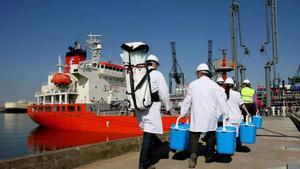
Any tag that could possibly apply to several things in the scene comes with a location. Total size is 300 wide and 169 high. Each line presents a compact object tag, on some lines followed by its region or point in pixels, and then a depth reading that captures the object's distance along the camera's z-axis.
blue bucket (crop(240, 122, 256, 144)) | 5.09
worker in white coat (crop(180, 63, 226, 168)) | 4.04
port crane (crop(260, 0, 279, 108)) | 19.66
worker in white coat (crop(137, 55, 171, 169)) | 3.60
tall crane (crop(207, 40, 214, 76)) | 79.22
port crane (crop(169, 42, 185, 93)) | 71.31
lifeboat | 23.80
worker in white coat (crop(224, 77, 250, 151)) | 5.20
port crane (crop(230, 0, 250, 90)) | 19.34
